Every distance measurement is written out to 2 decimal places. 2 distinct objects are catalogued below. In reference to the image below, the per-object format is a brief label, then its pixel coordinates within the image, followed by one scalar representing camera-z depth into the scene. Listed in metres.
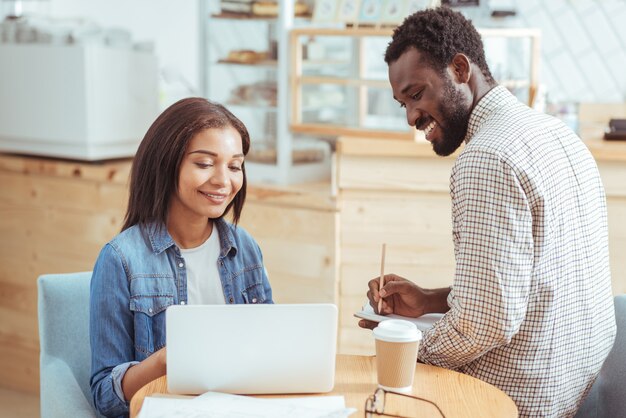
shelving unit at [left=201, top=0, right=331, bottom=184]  3.32
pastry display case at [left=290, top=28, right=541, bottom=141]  3.09
